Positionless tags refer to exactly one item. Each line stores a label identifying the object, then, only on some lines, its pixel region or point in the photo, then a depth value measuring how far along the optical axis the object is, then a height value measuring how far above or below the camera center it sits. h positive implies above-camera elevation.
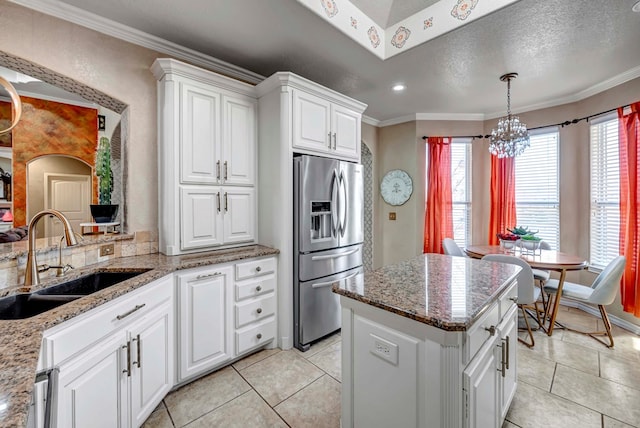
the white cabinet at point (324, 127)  2.54 +0.82
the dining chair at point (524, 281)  2.54 -0.65
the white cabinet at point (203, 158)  2.21 +0.44
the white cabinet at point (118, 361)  1.18 -0.75
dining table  2.66 -0.50
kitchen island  1.06 -0.59
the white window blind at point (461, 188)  4.30 +0.34
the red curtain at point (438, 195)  4.22 +0.23
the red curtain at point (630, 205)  2.82 +0.05
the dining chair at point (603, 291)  2.50 -0.76
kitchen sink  1.41 -0.46
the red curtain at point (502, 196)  3.95 +0.20
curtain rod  3.16 +1.10
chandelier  3.05 +0.80
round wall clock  4.41 +0.37
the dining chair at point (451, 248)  3.56 -0.48
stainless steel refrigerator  2.53 -0.27
